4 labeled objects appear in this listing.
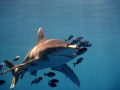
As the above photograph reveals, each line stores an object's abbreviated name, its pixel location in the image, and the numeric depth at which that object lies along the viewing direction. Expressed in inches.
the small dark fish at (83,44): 160.0
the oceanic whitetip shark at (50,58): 149.7
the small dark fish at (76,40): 183.2
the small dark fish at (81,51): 134.3
